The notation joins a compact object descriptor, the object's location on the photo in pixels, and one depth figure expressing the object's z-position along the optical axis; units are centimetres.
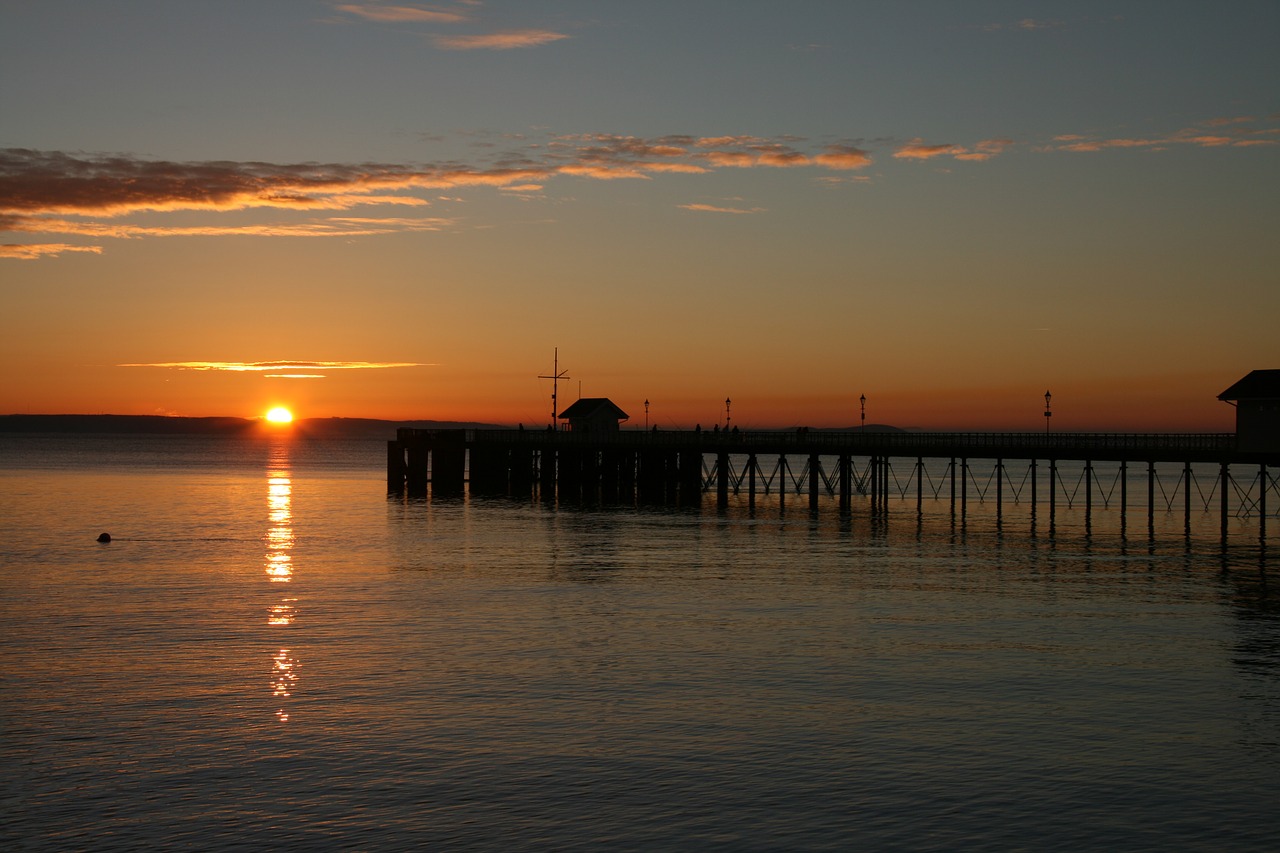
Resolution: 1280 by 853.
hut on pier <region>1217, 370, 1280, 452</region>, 6162
